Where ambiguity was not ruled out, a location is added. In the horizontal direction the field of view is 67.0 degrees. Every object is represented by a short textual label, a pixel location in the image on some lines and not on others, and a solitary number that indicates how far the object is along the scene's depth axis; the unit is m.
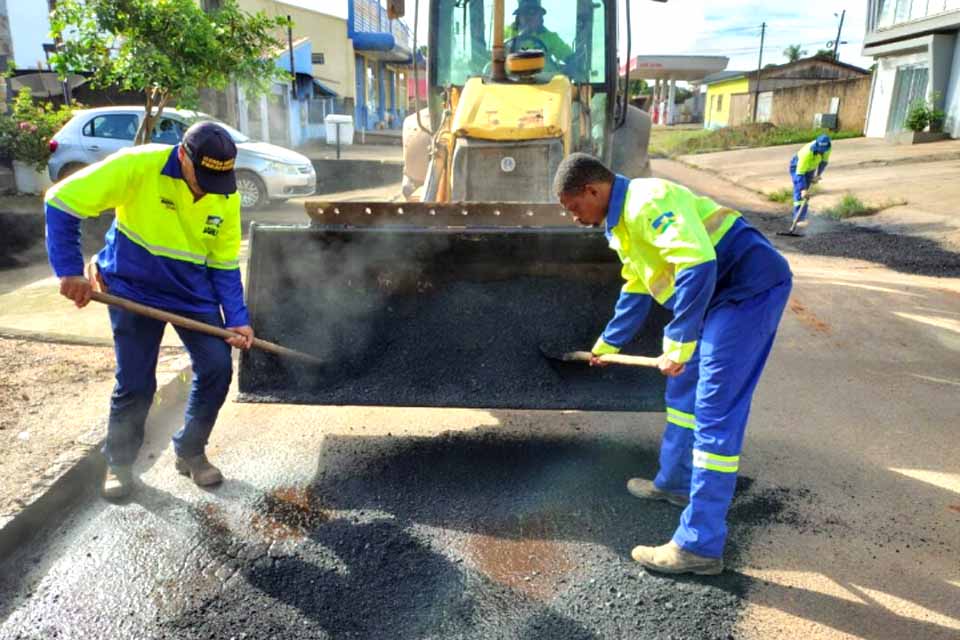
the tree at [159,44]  7.79
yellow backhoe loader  3.72
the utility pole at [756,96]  36.72
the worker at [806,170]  11.57
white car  11.41
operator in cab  5.63
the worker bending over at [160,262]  2.95
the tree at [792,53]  88.46
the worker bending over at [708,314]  2.78
